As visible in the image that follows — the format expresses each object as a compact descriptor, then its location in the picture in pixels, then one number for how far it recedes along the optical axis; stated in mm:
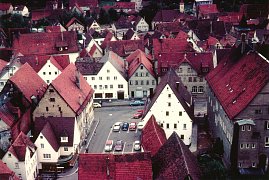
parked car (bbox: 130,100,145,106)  89456
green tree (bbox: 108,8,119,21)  188500
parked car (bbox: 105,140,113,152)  68250
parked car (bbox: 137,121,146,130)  73638
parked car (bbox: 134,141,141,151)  67788
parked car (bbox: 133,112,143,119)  82019
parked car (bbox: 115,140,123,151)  68438
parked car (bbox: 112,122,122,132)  76556
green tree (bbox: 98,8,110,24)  182000
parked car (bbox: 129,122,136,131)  76375
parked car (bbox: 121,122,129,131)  76750
